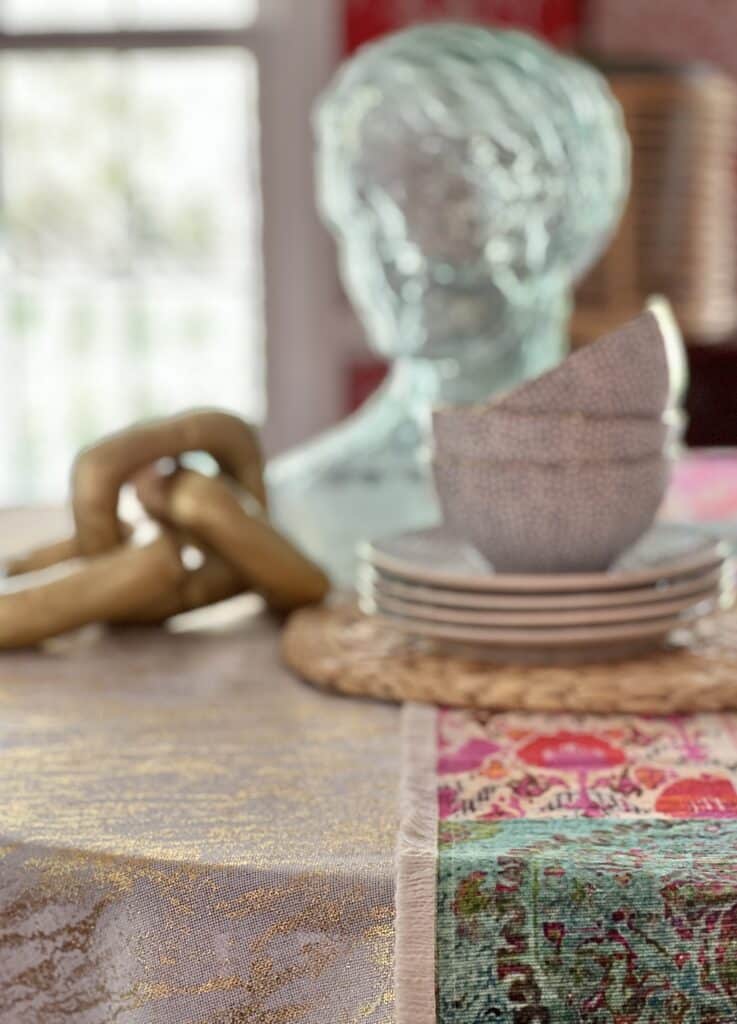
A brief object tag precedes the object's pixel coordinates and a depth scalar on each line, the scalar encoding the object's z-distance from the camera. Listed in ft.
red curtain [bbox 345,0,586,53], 15.35
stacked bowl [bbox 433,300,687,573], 4.28
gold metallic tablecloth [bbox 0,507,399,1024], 3.60
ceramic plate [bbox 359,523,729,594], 4.30
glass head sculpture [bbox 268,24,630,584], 5.41
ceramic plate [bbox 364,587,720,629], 4.29
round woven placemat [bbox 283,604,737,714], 4.20
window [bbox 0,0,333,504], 16.17
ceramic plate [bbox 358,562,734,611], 4.30
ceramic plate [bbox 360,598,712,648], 4.29
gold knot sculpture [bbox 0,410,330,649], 4.61
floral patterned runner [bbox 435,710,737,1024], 3.54
